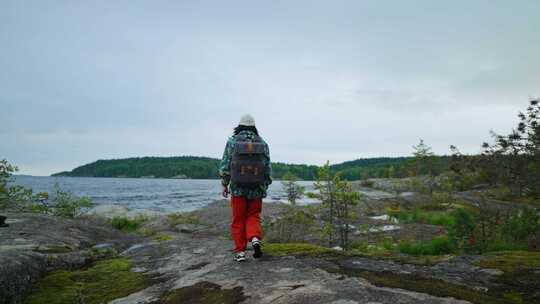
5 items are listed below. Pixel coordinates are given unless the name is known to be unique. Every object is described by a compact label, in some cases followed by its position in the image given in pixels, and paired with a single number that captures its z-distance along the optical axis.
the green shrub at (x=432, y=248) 10.60
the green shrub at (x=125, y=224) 20.07
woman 7.17
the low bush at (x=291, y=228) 15.68
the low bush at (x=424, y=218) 20.66
